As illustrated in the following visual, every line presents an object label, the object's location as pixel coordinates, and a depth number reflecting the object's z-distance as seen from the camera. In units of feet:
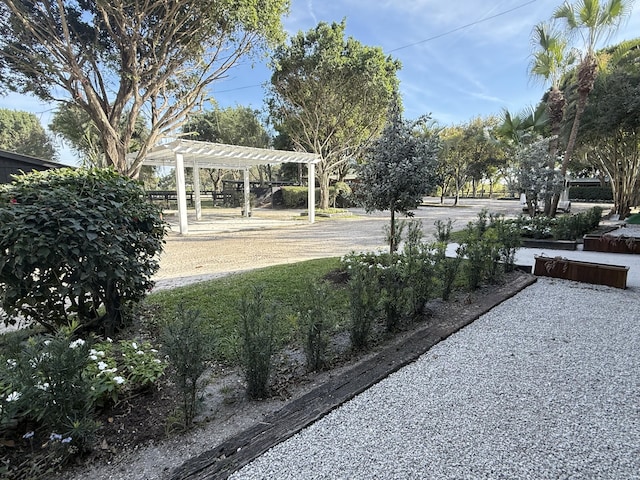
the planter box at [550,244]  23.93
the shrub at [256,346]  6.69
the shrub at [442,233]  19.87
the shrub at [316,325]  7.67
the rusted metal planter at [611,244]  21.95
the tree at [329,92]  48.32
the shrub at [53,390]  4.78
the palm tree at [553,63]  34.24
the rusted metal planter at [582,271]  14.66
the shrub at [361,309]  8.62
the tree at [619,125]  34.00
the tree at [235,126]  86.22
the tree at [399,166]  15.76
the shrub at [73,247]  7.27
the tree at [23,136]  100.32
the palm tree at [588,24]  29.55
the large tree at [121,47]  30.04
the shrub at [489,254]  13.82
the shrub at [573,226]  25.20
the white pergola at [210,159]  33.37
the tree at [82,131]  60.95
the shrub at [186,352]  5.73
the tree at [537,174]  29.25
